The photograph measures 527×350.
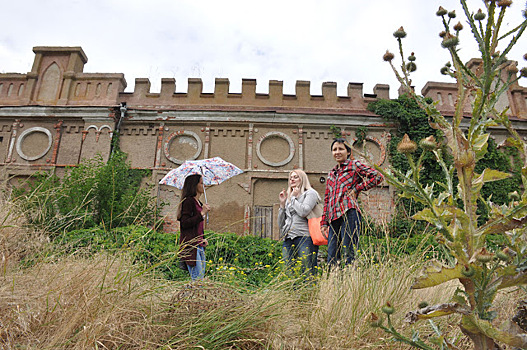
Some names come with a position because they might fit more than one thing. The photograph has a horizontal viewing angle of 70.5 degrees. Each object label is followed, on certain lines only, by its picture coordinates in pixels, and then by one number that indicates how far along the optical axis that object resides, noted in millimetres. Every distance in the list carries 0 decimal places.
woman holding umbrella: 4371
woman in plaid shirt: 3887
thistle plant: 1319
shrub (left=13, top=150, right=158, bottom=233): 8802
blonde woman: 4348
